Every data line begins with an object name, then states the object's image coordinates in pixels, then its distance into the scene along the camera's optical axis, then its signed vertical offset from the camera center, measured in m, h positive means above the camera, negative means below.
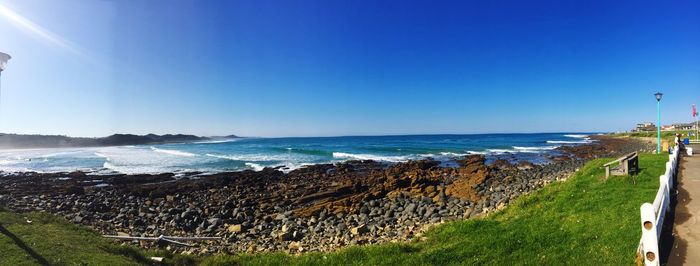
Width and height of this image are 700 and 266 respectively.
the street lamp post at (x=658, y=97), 19.42 +2.01
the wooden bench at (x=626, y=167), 12.96 -1.36
